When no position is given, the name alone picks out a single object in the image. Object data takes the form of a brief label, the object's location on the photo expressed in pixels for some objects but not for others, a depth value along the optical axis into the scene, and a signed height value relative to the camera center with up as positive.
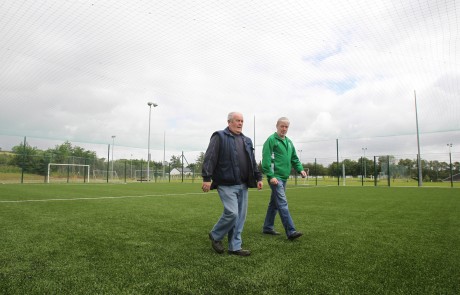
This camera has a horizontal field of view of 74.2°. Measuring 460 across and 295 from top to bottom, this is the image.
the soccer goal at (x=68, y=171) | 27.44 -0.27
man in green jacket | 4.06 +0.01
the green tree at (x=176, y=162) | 36.20 +0.76
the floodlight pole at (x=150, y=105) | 34.59 +7.31
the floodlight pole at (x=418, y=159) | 22.16 +0.78
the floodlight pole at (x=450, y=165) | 21.88 +0.34
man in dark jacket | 3.36 -0.07
